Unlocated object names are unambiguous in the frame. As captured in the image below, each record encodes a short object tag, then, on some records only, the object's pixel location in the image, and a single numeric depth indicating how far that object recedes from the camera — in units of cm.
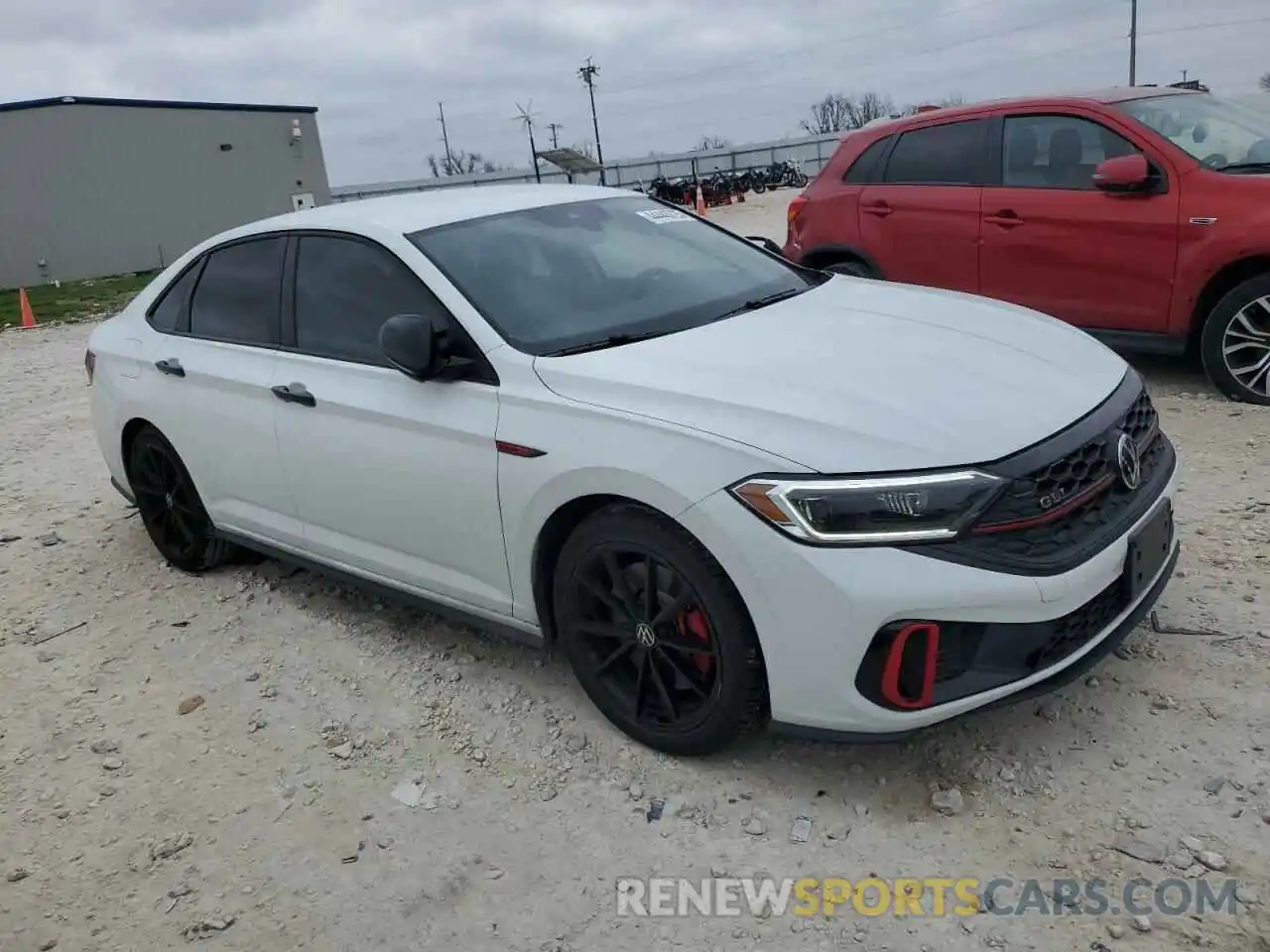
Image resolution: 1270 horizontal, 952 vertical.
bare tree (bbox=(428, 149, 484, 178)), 8406
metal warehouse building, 2914
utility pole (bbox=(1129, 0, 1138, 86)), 5168
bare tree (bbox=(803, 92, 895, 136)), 7638
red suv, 560
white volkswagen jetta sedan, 259
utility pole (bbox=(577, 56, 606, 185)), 6525
